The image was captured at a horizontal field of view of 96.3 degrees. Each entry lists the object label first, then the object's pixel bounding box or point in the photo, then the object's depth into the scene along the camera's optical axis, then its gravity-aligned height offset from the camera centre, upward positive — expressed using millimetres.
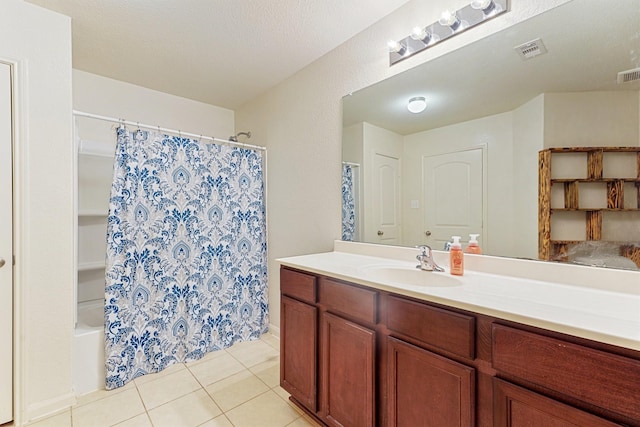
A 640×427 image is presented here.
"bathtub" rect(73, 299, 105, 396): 1782 -938
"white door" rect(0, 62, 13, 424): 1514 -222
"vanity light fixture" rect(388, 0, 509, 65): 1325 +935
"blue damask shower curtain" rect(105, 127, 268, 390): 1914 -319
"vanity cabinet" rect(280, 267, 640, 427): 695 -502
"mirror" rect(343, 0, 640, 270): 1077 +401
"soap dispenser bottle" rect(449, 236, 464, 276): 1314 -227
